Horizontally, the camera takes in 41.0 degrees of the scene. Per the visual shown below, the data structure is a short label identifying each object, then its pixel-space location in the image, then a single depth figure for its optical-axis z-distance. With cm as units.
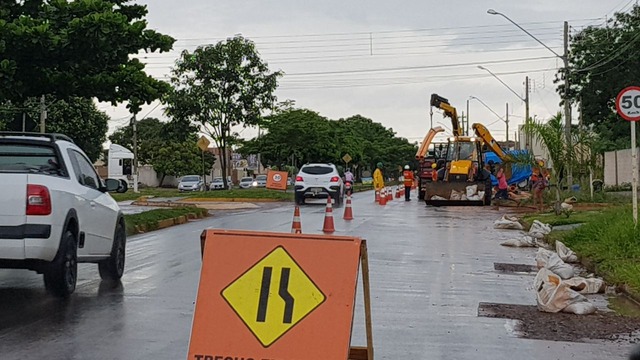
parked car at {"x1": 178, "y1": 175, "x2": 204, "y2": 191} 6275
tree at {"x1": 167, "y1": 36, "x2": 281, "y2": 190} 4534
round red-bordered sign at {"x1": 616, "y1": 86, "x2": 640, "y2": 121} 1373
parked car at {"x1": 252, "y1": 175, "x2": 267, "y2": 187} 7248
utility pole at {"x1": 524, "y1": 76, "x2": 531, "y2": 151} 5216
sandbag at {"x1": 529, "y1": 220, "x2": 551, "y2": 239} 1762
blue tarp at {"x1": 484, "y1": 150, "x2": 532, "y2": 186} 4444
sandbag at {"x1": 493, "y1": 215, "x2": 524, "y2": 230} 2133
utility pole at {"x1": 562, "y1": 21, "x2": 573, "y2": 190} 3475
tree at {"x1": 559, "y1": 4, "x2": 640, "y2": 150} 4891
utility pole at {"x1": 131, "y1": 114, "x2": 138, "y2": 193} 5634
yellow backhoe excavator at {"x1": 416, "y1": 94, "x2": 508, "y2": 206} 3284
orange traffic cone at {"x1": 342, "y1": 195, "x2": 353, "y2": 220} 2369
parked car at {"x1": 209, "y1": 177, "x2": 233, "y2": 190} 6661
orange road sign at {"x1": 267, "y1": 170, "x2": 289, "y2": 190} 4644
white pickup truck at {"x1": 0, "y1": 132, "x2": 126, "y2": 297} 853
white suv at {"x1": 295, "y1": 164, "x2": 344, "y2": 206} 3275
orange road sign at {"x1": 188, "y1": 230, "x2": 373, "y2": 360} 542
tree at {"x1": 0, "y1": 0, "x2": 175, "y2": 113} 1555
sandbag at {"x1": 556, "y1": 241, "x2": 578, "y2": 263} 1365
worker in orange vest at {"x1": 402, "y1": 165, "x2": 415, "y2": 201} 4094
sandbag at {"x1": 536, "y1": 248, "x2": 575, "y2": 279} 1144
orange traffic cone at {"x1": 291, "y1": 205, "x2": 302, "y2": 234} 1485
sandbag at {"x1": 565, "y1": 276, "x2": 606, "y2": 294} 1044
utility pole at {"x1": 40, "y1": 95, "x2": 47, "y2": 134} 3844
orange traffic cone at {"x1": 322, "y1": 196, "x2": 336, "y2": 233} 1856
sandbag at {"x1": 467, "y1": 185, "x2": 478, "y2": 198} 3269
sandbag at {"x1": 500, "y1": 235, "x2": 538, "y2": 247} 1653
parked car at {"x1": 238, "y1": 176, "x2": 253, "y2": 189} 7277
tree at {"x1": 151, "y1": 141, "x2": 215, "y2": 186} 7988
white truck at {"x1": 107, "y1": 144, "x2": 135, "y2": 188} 6575
